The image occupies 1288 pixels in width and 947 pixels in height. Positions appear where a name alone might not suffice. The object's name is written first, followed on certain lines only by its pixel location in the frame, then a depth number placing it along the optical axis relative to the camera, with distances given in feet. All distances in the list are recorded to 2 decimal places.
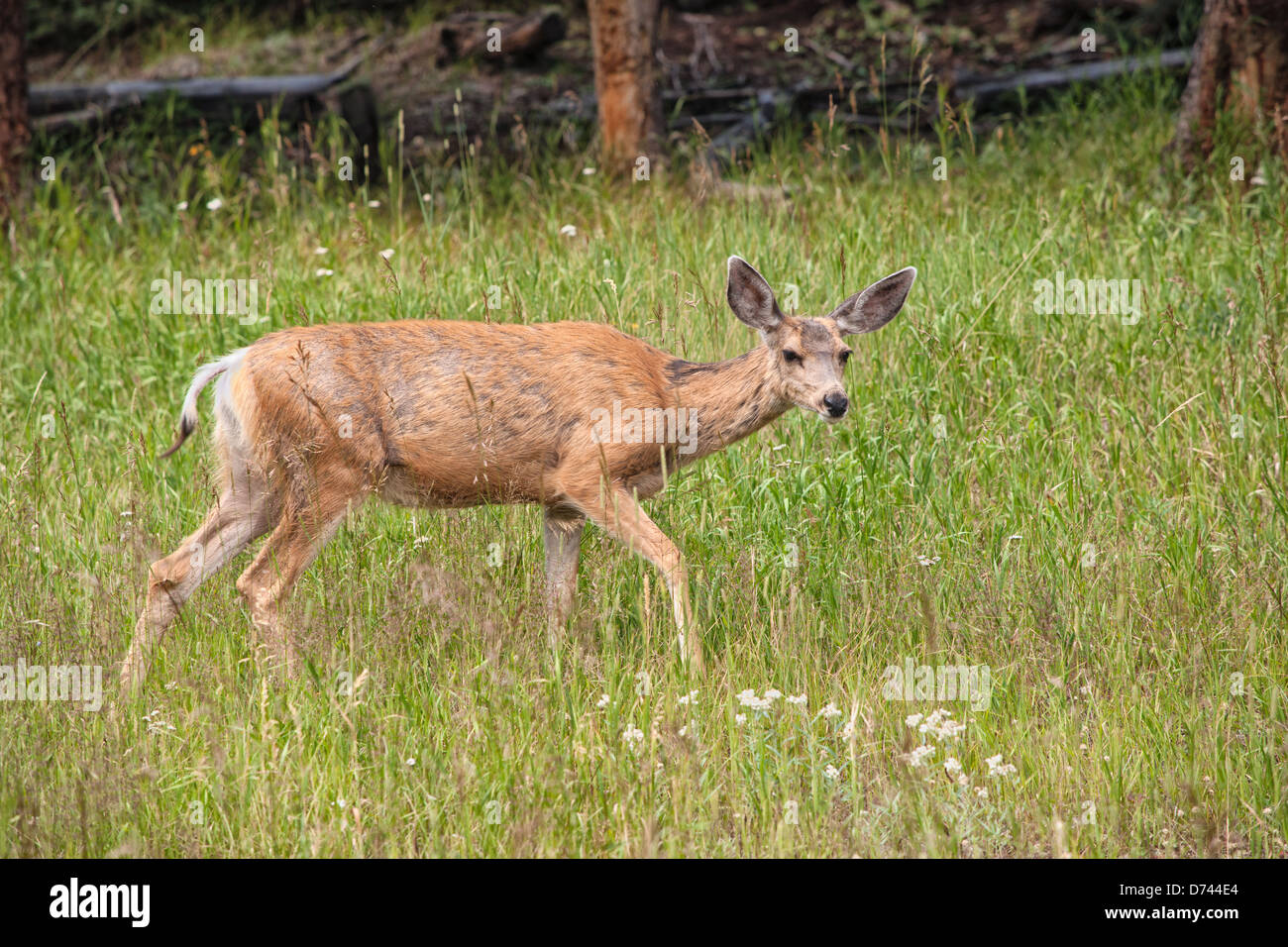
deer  32.71
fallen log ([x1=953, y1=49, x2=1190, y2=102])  68.95
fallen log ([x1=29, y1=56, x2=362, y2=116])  70.33
